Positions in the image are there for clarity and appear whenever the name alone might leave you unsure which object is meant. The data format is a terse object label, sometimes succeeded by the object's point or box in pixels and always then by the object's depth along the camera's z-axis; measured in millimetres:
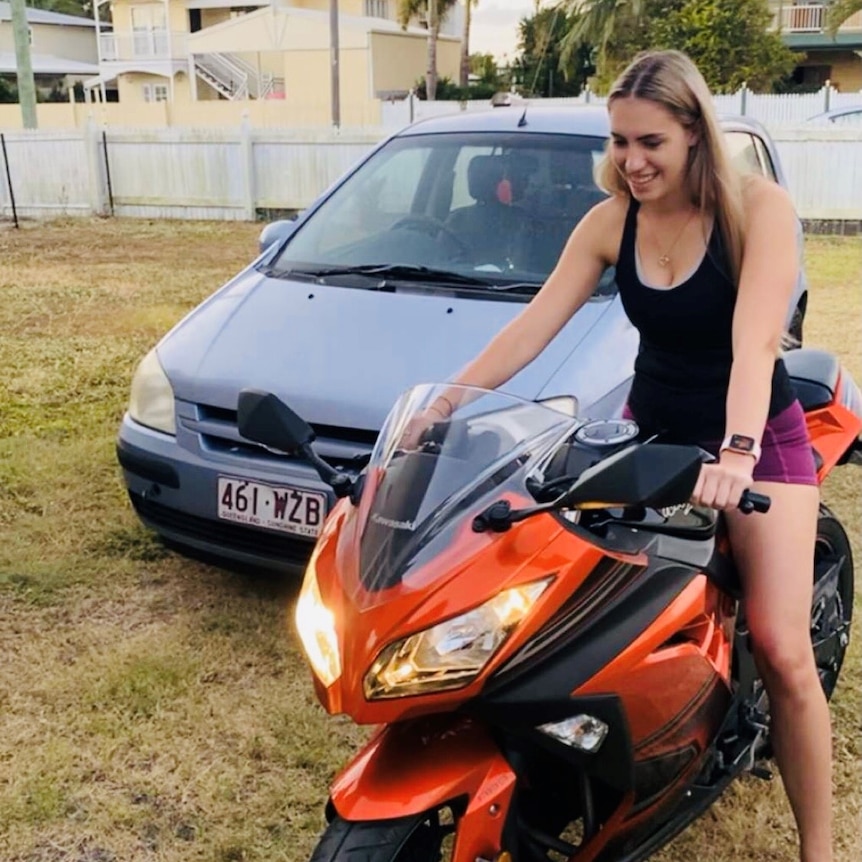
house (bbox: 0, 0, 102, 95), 47375
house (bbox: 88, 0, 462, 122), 37656
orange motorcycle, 1809
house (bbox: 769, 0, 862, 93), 33281
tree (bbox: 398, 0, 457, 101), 34594
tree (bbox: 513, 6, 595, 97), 35531
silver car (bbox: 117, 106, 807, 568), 3490
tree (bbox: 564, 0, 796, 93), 24469
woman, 2176
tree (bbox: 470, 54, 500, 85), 41166
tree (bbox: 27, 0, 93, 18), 60531
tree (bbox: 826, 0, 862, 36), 24266
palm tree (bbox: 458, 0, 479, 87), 34875
